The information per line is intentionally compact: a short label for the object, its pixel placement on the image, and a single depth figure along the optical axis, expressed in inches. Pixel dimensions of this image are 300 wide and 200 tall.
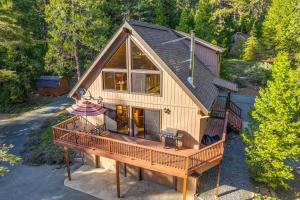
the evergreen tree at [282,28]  1168.9
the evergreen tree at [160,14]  1485.0
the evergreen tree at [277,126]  463.5
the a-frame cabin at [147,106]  456.4
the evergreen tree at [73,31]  935.7
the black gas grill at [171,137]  480.1
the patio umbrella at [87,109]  510.3
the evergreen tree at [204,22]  1417.2
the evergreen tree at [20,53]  952.9
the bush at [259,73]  1317.4
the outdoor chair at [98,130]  555.5
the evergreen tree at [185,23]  1448.1
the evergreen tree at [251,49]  1499.6
